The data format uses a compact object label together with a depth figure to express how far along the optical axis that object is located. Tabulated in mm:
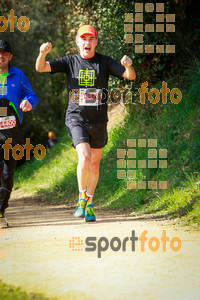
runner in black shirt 13016
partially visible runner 13266
